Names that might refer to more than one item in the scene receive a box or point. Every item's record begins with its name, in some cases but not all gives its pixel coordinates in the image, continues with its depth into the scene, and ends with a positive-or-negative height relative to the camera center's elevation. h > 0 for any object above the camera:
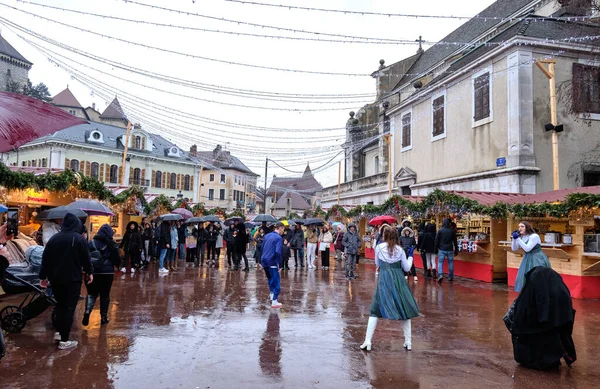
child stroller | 6.78 -1.39
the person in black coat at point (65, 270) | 6.09 -0.66
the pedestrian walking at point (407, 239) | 14.07 -0.38
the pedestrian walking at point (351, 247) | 14.65 -0.68
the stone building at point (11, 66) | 69.56 +24.44
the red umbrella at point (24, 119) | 7.95 +1.91
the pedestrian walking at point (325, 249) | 18.20 -0.94
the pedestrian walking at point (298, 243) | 18.53 -0.73
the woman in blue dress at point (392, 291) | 6.11 -0.87
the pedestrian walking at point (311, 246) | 18.28 -0.86
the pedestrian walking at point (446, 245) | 14.20 -0.56
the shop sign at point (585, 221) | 11.25 +0.21
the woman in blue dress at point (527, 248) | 6.83 -0.30
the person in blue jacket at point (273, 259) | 9.46 -0.72
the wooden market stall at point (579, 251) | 11.22 -0.55
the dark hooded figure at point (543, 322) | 5.29 -1.10
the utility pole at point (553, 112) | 15.53 +4.17
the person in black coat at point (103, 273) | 7.48 -0.84
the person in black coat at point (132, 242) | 14.88 -0.64
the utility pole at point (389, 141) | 26.82 +5.25
